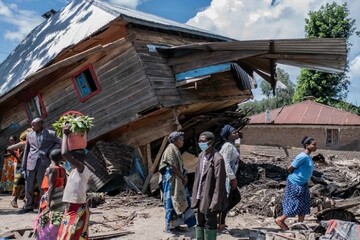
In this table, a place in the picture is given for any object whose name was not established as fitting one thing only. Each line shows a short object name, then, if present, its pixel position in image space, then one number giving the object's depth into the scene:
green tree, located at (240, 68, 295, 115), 47.69
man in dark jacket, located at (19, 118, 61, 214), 7.28
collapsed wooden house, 9.28
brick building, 21.22
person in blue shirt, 5.90
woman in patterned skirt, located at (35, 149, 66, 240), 4.14
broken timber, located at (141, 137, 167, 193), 9.57
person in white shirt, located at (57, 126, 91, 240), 3.76
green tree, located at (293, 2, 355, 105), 25.84
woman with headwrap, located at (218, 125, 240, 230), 5.97
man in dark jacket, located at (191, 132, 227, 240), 4.67
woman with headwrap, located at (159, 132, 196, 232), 6.01
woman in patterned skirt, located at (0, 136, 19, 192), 9.62
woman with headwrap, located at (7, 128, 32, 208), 7.92
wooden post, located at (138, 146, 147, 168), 10.06
